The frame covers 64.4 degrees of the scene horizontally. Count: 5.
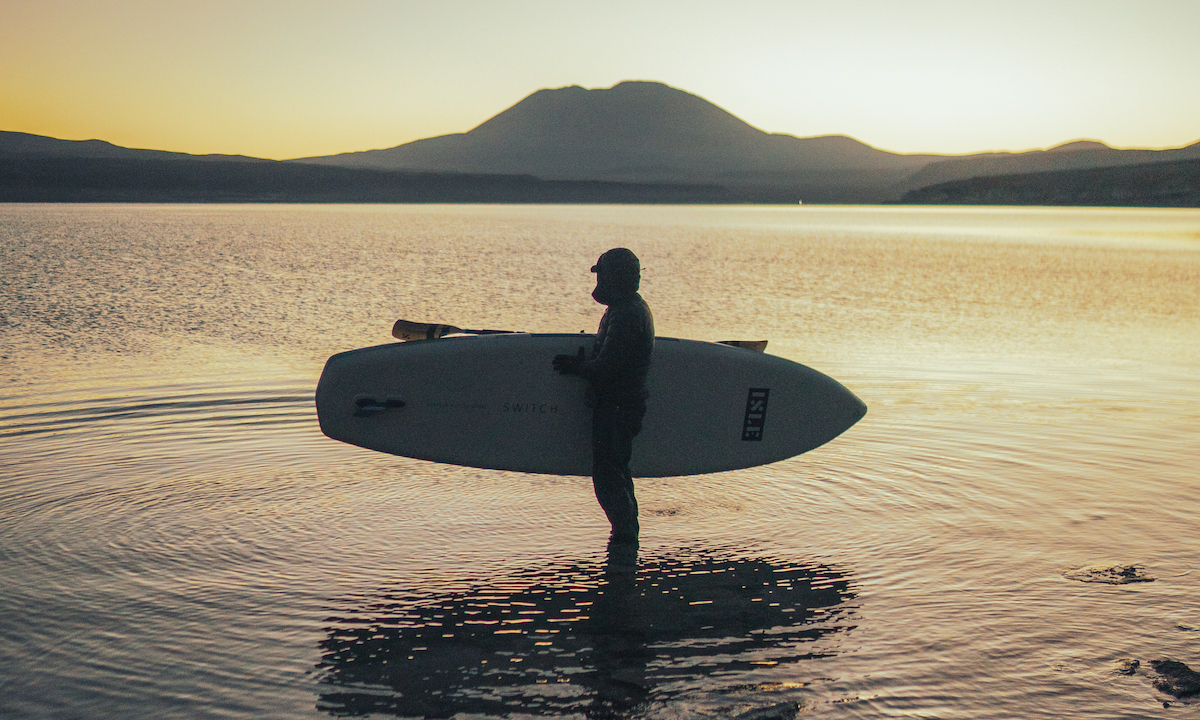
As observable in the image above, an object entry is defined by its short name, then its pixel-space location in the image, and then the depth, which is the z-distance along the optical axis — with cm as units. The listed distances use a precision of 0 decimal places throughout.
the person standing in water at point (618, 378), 625
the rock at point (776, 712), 434
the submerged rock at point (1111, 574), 610
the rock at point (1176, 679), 455
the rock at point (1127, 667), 479
